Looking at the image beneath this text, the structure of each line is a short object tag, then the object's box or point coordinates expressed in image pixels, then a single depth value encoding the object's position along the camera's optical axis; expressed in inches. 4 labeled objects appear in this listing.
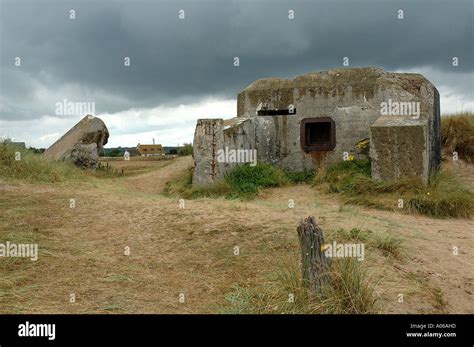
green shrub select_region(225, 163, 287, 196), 366.6
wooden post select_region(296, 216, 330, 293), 136.1
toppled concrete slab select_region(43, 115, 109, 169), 483.2
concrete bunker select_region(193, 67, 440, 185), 382.6
